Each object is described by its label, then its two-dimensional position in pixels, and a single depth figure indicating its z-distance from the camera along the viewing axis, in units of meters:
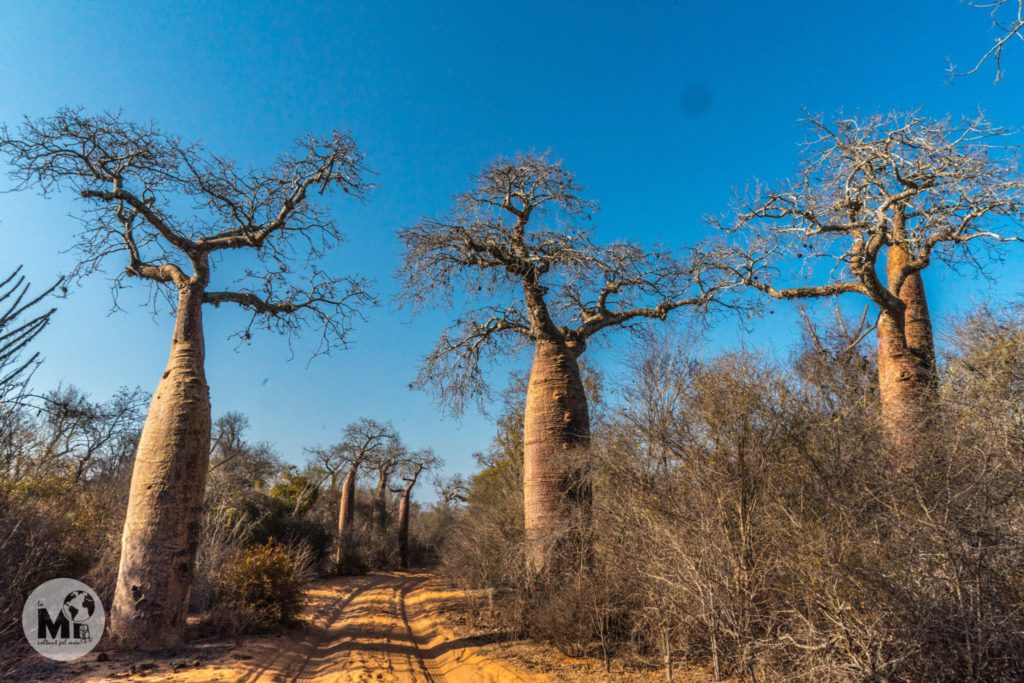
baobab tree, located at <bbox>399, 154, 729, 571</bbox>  7.10
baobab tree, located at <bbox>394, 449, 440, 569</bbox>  20.85
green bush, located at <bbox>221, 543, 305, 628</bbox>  6.91
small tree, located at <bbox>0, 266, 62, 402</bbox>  3.46
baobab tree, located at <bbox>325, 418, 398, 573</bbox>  18.47
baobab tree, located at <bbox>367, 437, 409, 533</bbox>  21.36
